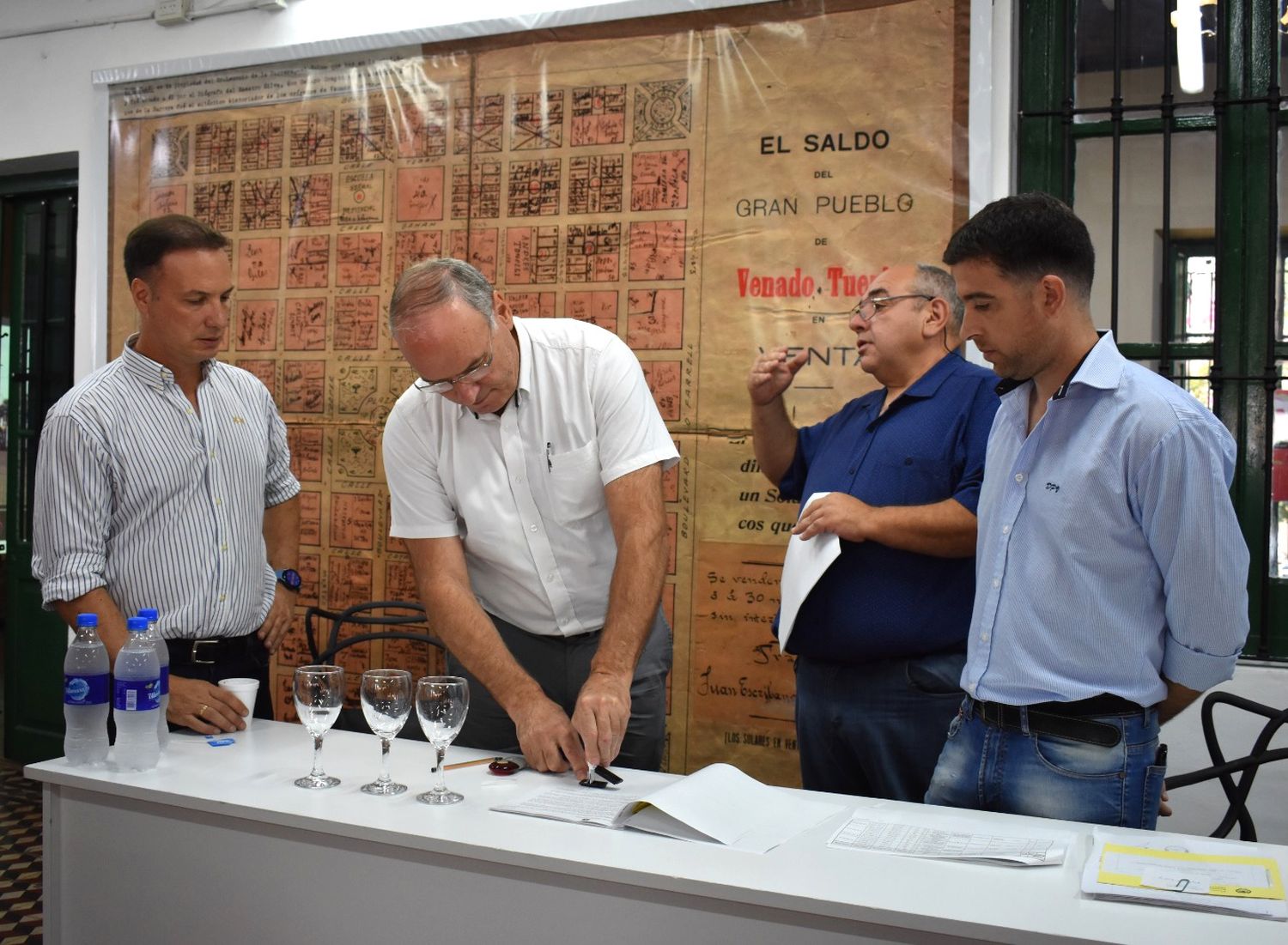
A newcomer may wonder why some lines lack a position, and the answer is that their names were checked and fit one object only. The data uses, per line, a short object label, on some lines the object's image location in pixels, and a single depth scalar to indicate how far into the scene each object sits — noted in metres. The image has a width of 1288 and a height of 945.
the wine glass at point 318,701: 1.70
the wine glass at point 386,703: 1.65
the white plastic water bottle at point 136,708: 1.79
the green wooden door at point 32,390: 4.42
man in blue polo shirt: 2.12
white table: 1.24
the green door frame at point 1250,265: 2.69
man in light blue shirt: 1.58
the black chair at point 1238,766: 2.18
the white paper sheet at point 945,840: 1.38
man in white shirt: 2.12
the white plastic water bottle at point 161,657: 1.89
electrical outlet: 3.71
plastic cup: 2.08
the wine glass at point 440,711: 1.64
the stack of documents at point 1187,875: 1.24
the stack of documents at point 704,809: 1.46
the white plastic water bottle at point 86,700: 1.80
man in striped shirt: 2.25
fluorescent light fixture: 2.76
